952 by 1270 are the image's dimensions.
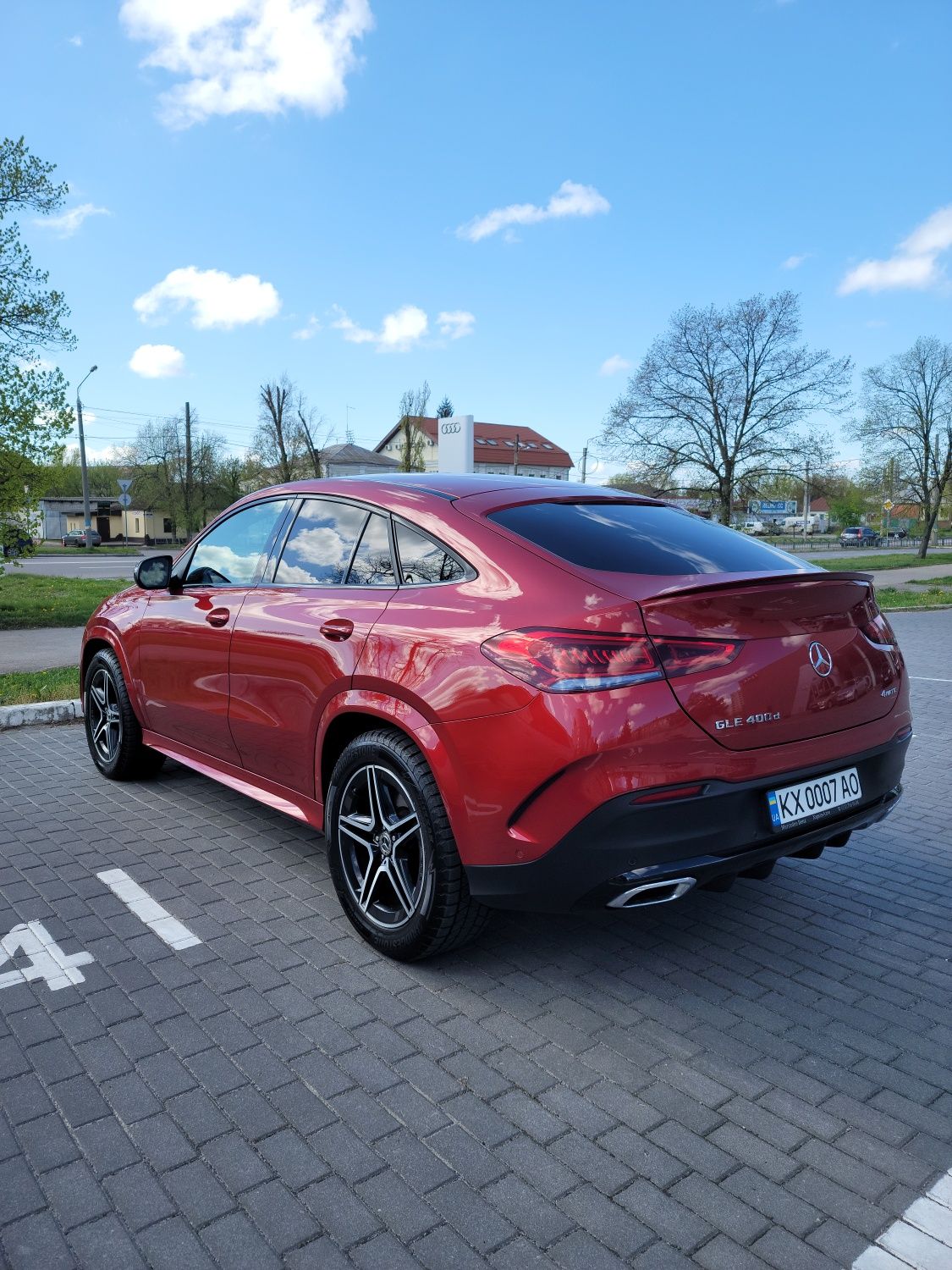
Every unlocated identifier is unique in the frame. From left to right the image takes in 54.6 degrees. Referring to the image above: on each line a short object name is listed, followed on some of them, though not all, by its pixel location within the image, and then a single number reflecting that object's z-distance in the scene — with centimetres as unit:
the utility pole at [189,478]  5250
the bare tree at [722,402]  3331
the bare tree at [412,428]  6003
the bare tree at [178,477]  5441
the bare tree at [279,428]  5625
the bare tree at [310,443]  5603
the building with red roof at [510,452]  10481
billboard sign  3556
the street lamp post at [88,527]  4733
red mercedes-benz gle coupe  259
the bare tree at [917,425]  4066
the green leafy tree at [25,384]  1347
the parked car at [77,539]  5532
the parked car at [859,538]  6862
